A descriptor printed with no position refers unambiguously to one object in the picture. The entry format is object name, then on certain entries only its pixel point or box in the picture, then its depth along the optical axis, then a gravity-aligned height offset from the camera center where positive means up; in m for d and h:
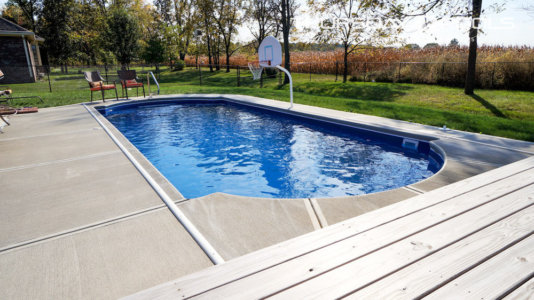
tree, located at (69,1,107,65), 27.39 +5.14
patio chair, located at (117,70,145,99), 9.95 +0.23
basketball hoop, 13.29 +0.31
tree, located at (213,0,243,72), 26.62 +5.52
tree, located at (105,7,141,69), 23.45 +3.73
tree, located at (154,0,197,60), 28.94 +6.89
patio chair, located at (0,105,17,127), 5.50 -0.40
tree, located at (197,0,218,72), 26.34 +5.23
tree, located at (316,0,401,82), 14.50 +2.15
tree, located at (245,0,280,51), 25.25 +4.97
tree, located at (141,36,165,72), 25.38 +2.53
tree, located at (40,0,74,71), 25.73 +4.99
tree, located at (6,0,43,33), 26.36 +6.56
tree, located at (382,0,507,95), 9.23 +1.72
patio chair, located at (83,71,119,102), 9.51 +0.11
